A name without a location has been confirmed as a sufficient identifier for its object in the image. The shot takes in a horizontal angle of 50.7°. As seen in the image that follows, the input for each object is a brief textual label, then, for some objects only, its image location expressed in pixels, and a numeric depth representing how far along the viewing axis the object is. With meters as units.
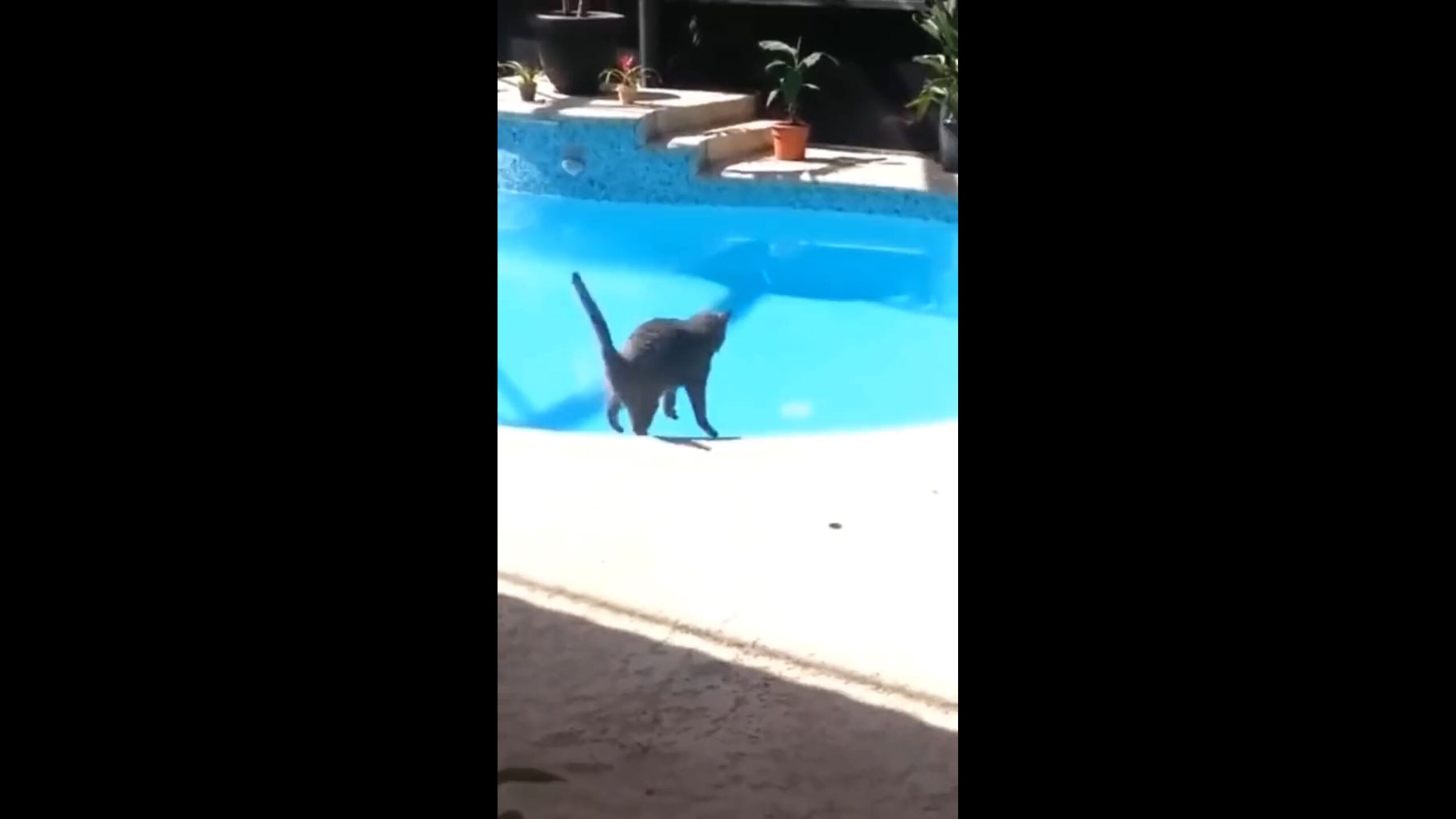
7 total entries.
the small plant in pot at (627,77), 7.52
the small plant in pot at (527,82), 7.59
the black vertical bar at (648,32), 7.95
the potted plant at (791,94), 7.24
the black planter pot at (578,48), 7.65
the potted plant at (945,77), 6.95
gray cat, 4.37
